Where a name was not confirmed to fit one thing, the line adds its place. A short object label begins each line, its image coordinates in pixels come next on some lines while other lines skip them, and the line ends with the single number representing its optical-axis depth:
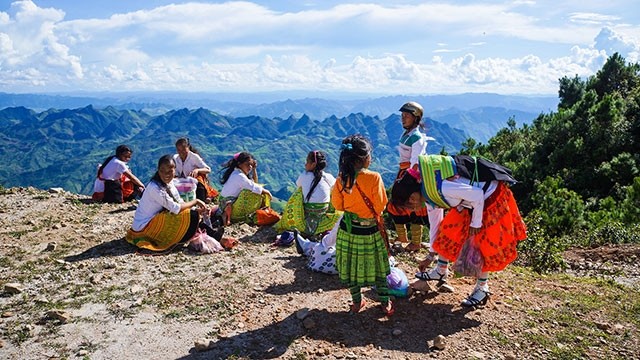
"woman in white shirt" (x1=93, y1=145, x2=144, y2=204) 11.52
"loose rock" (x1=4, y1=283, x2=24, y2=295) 6.40
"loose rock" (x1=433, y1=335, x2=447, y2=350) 4.59
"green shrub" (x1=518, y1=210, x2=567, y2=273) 7.46
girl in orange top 4.89
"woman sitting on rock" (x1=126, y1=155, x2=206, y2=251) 7.77
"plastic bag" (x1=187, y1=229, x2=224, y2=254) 8.02
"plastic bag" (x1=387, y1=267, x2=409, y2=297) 5.63
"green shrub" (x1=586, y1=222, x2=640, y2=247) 8.52
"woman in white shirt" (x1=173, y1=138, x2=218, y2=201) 10.92
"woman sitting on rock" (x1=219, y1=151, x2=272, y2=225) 9.45
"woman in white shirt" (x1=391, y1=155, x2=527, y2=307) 4.82
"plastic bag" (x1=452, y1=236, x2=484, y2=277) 5.14
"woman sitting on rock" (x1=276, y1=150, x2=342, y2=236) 8.27
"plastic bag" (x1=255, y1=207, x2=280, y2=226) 9.59
